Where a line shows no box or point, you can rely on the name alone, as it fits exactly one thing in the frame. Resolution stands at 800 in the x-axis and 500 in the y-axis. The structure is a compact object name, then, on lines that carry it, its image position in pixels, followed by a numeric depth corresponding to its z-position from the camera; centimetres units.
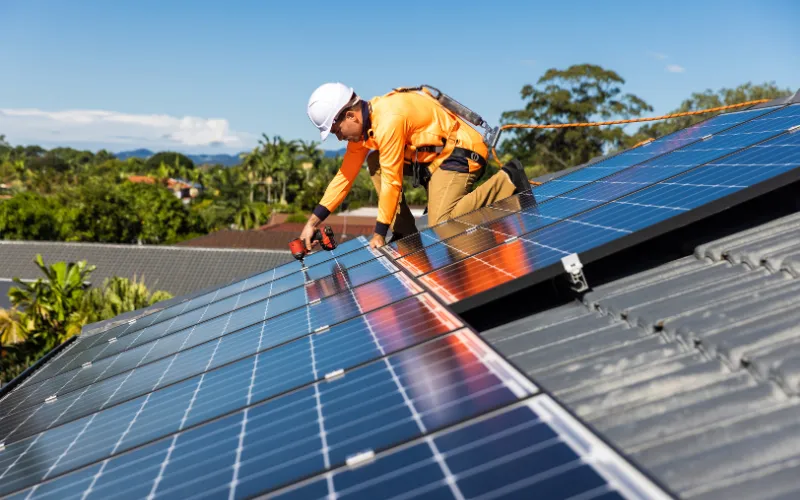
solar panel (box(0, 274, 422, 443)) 516
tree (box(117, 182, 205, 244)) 8300
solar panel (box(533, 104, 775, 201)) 762
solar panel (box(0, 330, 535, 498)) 288
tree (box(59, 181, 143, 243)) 8050
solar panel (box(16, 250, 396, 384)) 634
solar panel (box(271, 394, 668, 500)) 207
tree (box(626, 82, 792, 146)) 7706
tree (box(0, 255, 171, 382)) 2600
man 694
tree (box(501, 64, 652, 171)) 6938
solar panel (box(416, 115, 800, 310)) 443
